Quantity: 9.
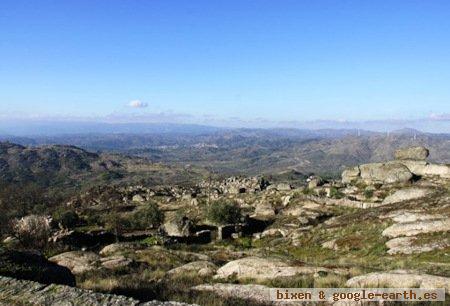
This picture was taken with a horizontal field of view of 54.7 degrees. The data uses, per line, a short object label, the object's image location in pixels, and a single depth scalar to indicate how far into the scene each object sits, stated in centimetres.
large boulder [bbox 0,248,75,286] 1755
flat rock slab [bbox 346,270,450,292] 1998
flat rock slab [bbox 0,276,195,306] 1257
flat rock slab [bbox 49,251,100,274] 2959
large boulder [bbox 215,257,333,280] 2438
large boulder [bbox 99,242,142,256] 3976
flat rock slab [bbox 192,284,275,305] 1823
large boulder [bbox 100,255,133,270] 2949
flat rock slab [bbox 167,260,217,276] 2688
